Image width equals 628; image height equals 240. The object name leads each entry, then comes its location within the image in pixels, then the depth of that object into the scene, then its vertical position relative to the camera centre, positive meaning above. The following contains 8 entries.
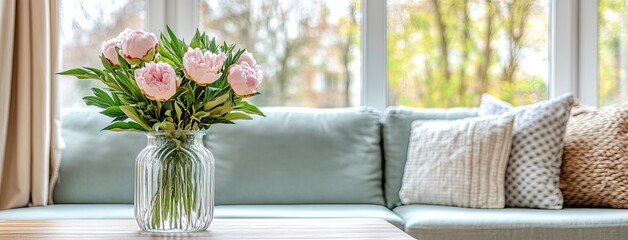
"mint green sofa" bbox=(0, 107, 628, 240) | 3.13 -0.18
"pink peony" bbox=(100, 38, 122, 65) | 1.83 +0.15
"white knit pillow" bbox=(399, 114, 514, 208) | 2.96 -0.19
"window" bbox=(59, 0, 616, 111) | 3.57 +0.30
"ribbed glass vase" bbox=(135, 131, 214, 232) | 1.82 -0.15
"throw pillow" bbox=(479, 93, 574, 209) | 2.94 -0.15
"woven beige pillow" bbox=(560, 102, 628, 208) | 2.92 -0.17
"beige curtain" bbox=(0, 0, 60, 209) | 3.06 +0.05
